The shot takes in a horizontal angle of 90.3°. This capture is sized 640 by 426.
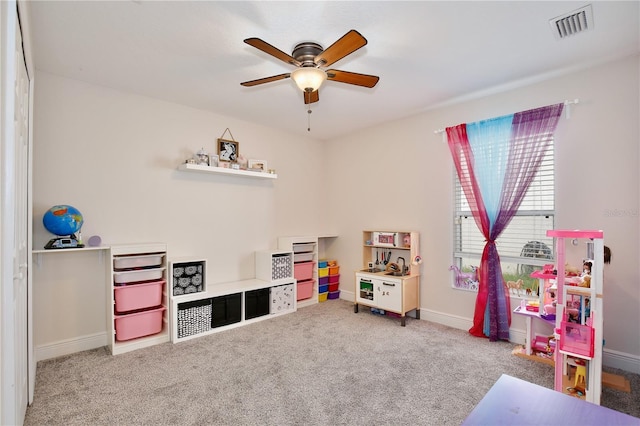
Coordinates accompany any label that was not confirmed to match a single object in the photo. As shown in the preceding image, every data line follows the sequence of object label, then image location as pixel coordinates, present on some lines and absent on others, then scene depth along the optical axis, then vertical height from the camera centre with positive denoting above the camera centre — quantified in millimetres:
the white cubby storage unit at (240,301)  3320 -1054
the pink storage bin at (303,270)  4518 -852
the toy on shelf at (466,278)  3605 -753
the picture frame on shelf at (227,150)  4031 +787
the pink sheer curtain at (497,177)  3109 +374
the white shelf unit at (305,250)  4527 -569
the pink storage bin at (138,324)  3029 -1119
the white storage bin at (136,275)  3049 -646
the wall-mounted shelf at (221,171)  3566 +481
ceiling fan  2025 +990
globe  2750 -91
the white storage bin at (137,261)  3068 -510
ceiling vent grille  2102 +1320
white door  1713 -147
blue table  953 -620
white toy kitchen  3816 -795
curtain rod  2893 +1013
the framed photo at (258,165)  4172 +617
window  3090 -243
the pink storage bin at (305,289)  4551 -1130
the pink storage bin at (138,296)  3035 -841
